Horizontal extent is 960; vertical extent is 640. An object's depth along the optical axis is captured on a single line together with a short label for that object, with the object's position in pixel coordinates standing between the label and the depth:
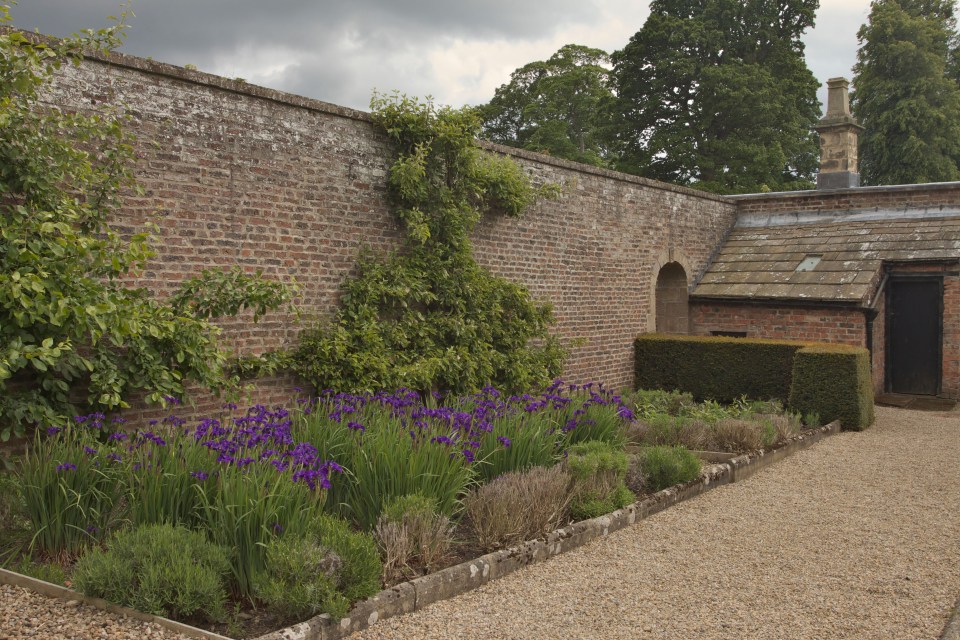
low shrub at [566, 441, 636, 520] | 5.69
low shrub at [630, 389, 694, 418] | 10.32
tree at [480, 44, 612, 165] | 28.17
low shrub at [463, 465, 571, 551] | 4.99
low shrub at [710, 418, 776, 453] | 8.28
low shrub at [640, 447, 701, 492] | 6.64
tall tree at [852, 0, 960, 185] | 25.38
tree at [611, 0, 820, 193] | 23.72
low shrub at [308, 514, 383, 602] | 3.95
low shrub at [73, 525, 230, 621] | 3.62
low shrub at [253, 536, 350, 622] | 3.73
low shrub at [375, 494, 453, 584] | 4.40
